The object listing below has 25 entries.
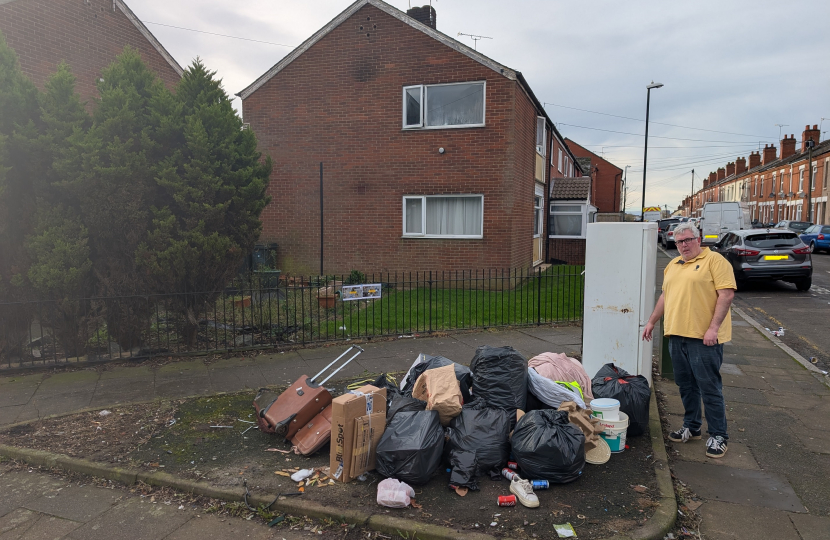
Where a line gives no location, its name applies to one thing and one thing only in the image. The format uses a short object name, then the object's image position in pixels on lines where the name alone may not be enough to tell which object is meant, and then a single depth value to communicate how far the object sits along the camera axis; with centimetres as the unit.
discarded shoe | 355
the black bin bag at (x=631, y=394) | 463
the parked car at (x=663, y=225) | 4204
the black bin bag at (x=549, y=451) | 375
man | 427
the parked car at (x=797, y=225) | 3259
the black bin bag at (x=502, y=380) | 449
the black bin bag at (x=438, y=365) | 468
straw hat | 415
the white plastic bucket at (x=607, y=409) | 439
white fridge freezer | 559
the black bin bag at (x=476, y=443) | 385
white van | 3141
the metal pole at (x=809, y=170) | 4031
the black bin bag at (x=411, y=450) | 377
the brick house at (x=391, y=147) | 1366
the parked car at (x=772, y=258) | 1338
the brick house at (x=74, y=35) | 1143
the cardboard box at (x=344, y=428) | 385
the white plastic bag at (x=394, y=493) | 354
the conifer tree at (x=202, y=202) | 699
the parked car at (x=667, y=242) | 3528
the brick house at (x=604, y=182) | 5253
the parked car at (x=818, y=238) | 2711
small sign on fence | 808
